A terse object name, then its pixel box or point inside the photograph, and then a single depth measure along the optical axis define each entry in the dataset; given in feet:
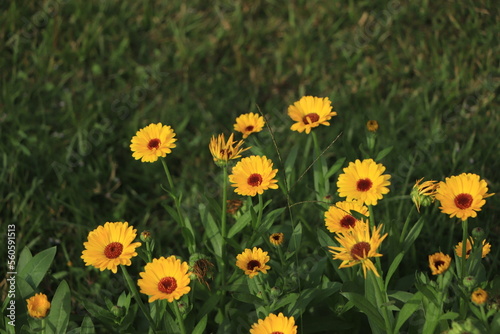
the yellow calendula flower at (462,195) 5.29
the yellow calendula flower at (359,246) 5.20
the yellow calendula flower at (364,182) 5.41
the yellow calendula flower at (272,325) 5.34
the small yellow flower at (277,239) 5.53
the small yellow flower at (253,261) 5.50
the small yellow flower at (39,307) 5.44
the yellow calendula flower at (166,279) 5.32
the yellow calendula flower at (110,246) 5.35
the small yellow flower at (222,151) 5.60
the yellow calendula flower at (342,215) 5.56
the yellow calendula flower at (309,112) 5.76
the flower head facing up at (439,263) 5.54
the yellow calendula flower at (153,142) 5.60
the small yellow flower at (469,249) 5.56
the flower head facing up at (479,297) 5.20
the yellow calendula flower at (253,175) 5.52
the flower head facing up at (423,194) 5.47
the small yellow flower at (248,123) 5.83
